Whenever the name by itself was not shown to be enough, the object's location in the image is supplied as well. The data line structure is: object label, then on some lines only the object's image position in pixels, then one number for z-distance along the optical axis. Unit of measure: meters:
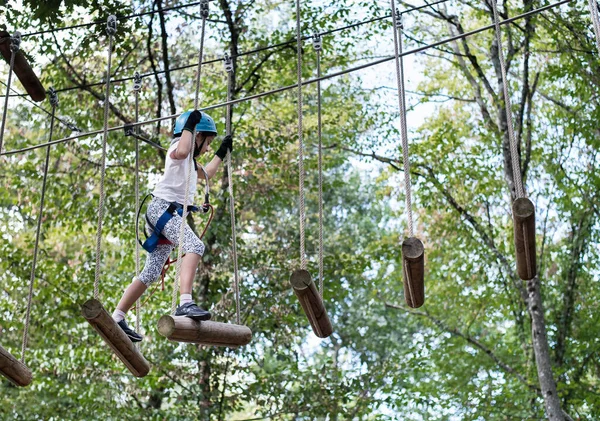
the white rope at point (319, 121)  4.15
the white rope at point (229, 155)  3.97
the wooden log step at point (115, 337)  3.30
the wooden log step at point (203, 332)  3.23
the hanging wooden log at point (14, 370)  3.76
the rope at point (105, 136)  3.43
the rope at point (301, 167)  3.67
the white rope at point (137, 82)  4.71
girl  3.71
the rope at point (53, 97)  4.92
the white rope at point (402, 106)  3.21
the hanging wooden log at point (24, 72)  4.38
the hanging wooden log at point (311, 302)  3.32
